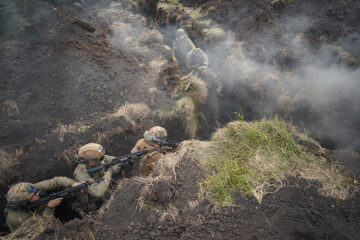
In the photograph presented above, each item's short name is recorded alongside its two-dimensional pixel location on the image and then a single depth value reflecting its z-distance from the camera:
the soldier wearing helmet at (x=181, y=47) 7.30
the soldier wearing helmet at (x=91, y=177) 3.40
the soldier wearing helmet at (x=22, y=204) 2.87
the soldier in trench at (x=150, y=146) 3.77
